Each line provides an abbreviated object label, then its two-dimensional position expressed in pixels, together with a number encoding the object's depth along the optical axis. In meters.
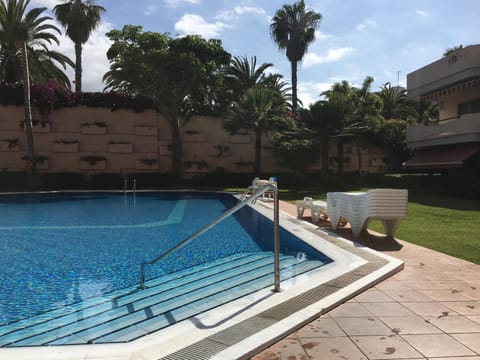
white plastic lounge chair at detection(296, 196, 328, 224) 9.92
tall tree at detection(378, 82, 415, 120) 37.47
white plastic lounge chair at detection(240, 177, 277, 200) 14.49
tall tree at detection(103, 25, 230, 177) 23.80
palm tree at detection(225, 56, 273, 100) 32.59
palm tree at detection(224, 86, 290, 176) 25.53
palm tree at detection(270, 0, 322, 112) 36.62
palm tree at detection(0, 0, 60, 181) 22.45
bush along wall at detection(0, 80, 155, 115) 25.42
